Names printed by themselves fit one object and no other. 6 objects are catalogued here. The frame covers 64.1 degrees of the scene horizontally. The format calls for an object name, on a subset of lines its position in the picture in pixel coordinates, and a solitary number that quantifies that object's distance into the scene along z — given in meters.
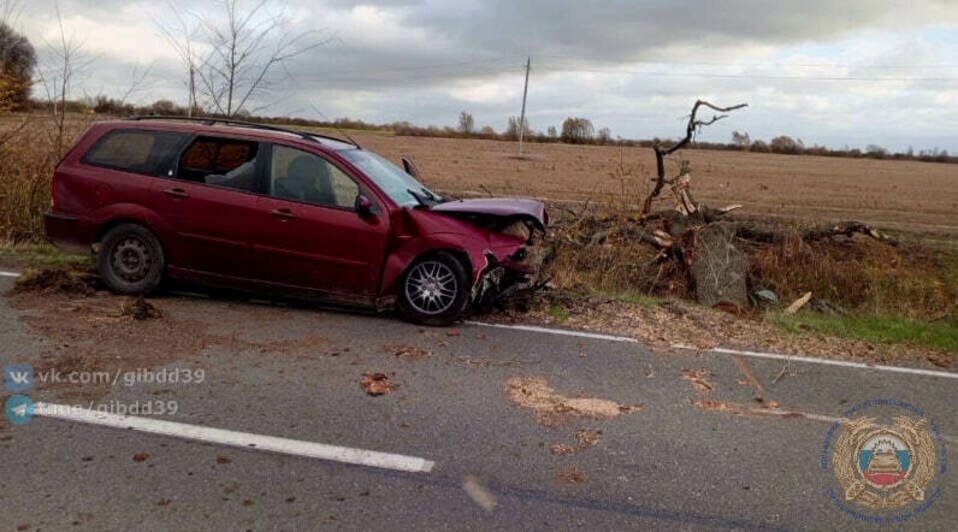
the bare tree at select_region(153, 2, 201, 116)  12.38
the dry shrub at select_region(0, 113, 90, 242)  10.94
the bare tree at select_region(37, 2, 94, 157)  11.41
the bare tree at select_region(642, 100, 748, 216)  11.97
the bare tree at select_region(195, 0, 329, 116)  12.30
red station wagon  7.10
